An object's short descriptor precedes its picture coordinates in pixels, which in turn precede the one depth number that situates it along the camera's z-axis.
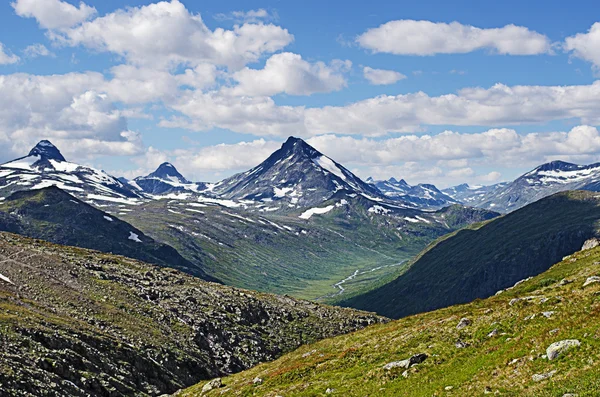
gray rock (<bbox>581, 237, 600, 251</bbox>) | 110.38
